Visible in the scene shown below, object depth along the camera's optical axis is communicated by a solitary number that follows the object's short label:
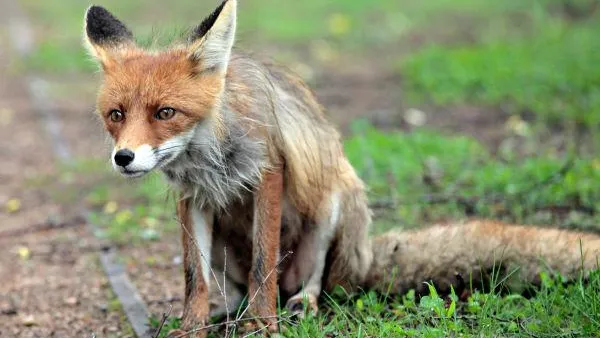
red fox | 9.14
